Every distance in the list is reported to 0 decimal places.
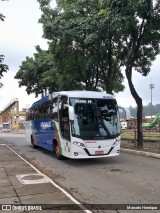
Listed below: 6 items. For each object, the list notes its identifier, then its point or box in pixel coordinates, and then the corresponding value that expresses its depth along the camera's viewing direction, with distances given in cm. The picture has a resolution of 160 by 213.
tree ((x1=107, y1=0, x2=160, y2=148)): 868
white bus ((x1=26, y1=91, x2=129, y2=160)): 769
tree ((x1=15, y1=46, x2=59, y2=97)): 2061
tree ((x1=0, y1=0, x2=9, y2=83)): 1250
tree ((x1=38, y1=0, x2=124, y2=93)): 1139
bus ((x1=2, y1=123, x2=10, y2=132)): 4588
